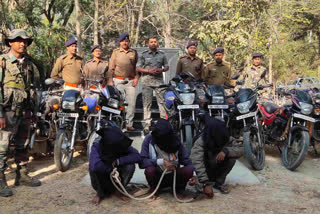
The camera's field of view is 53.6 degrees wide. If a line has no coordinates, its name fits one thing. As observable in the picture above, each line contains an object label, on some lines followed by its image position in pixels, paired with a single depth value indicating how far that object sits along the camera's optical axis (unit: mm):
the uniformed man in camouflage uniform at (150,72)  6422
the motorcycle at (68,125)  4785
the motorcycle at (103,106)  5158
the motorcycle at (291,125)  5004
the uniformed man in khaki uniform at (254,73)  6773
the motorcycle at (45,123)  5320
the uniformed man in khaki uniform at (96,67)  6464
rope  3518
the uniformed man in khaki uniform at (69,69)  6289
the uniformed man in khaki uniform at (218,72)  6754
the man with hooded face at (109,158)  3475
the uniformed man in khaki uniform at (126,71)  6496
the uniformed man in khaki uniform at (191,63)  6672
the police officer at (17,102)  4023
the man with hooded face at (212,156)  3801
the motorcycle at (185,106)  4902
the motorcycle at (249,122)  4867
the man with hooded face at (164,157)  3570
